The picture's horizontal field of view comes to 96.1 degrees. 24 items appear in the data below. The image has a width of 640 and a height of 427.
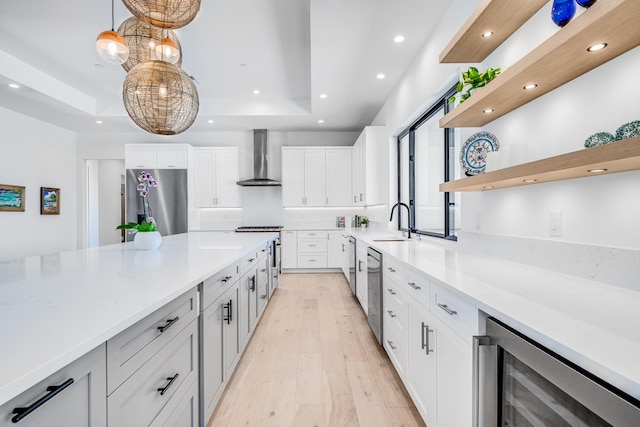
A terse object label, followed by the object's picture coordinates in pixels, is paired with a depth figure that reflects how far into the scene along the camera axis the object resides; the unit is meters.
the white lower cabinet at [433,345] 1.11
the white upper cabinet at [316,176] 5.86
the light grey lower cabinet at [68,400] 0.56
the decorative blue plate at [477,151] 1.80
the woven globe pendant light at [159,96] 1.83
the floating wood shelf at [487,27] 1.45
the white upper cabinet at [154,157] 5.60
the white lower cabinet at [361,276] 3.21
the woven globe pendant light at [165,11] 1.57
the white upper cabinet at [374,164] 4.41
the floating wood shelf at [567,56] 0.90
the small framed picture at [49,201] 5.41
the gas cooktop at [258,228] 5.60
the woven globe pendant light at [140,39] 2.01
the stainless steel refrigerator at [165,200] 5.46
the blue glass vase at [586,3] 1.00
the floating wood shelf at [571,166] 0.83
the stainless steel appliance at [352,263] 3.93
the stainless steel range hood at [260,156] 5.86
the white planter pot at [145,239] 2.22
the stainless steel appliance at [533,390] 0.58
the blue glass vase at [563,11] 1.13
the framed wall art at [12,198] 4.75
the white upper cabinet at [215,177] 5.83
